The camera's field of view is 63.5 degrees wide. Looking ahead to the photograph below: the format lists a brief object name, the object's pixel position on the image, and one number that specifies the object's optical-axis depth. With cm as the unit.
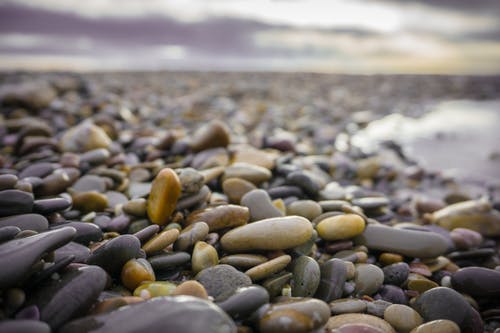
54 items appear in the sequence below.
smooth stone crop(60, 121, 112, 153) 44
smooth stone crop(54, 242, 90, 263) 24
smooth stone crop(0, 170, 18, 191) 28
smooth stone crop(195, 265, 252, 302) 23
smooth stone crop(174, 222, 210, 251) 26
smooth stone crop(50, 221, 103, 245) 26
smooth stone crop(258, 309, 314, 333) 20
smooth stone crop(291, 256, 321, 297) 25
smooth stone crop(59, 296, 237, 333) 18
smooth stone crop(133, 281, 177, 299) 22
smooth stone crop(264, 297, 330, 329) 21
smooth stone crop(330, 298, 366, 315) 24
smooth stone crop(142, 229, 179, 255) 25
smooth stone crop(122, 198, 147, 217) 30
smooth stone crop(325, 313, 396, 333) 23
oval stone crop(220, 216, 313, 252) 26
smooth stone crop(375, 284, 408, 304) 27
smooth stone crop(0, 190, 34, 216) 26
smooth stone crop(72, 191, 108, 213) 31
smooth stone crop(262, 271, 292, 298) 24
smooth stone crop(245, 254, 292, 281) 24
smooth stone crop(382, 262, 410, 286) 28
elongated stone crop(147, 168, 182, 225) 28
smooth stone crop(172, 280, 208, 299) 21
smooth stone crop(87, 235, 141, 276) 24
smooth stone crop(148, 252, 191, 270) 25
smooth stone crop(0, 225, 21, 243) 22
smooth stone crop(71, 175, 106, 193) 34
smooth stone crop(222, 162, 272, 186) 35
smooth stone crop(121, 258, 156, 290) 23
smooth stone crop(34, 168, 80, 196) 32
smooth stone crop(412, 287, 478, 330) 24
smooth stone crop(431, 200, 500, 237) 37
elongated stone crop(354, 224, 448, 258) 30
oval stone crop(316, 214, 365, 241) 29
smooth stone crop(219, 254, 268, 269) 25
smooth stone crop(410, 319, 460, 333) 23
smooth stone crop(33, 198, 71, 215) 27
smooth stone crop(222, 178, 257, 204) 33
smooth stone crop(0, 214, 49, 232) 25
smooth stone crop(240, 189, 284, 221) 29
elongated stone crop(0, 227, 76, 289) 20
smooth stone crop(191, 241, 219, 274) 25
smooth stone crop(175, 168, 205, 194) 30
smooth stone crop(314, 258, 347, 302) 25
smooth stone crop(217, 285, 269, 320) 21
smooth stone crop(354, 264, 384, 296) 26
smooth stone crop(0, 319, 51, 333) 18
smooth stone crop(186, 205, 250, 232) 28
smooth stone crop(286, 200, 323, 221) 31
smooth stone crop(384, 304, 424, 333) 24
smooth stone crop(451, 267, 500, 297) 27
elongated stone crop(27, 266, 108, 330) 20
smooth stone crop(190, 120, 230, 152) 42
